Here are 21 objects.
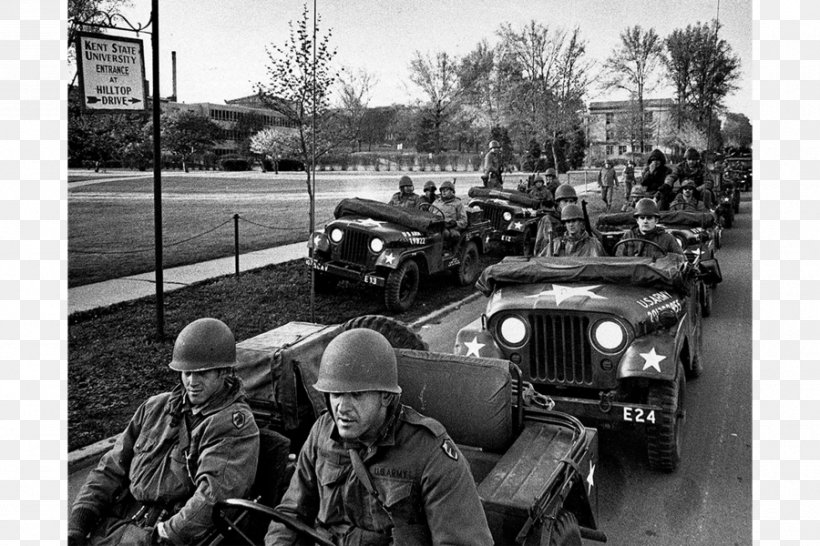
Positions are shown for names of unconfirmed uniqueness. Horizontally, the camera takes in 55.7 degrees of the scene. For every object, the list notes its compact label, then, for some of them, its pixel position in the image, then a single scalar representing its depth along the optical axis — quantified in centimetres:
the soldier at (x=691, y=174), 1293
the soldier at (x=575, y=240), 662
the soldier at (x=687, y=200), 1188
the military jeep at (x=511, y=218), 1373
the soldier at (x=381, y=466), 243
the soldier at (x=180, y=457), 298
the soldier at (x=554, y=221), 833
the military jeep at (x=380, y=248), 923
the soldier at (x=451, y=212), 1087
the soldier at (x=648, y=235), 693
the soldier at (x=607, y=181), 2203
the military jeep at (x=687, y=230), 914
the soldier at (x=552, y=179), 1610
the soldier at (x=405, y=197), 1148
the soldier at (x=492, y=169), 1642
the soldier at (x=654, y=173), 1409
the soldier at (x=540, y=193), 1426
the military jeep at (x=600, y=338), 460
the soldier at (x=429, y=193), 1166
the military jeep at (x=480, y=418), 304
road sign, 581
